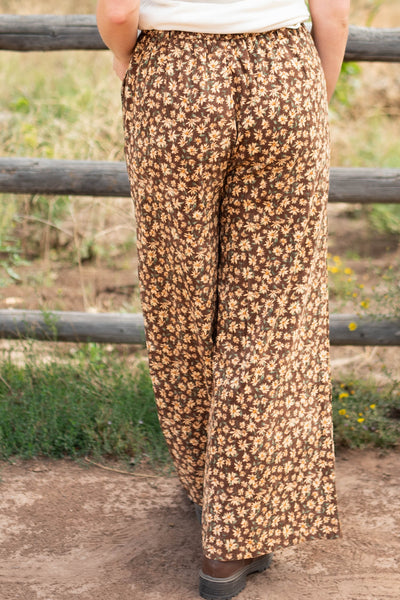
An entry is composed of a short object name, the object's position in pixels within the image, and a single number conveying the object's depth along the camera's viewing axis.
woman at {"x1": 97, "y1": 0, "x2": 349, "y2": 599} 3.53
